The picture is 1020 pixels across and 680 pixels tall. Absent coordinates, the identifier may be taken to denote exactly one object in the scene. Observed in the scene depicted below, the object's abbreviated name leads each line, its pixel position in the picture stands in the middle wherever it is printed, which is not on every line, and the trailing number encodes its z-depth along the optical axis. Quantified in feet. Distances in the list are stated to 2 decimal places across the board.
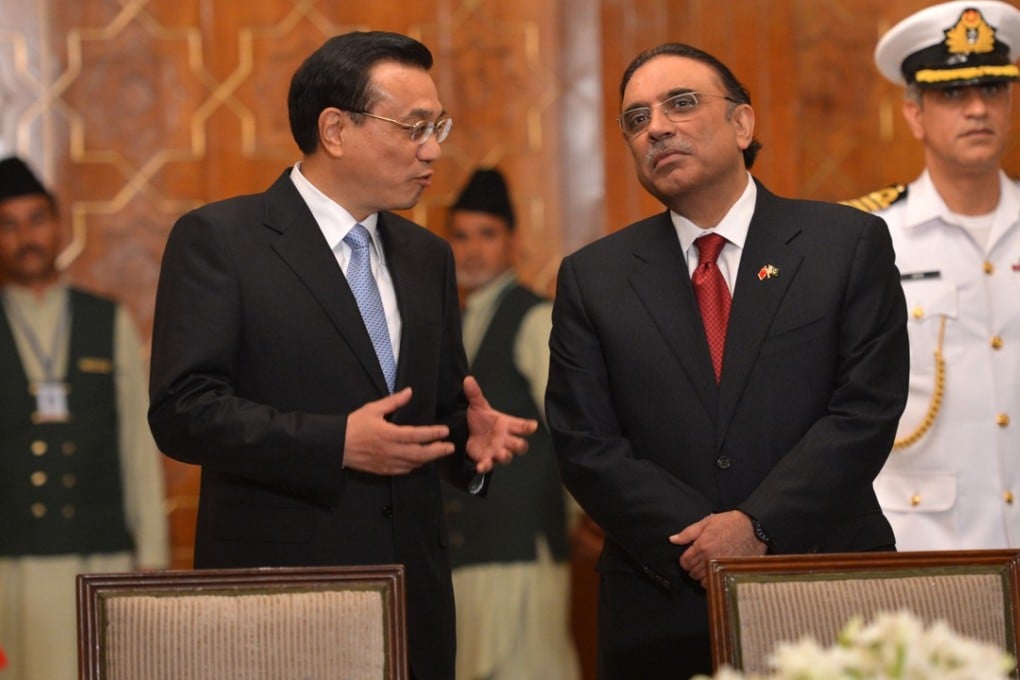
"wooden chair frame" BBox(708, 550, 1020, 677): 15.80
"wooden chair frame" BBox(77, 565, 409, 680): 15.78
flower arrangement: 12.26
